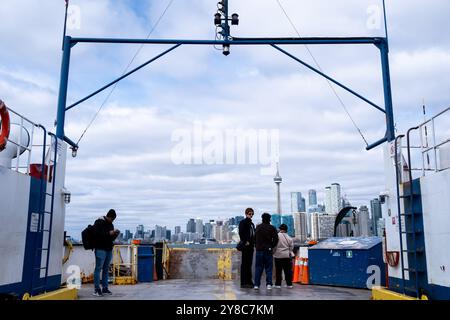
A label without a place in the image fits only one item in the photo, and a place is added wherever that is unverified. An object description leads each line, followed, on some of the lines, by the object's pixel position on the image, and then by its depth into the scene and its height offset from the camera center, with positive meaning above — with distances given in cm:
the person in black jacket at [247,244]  1105 -19
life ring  717 +188
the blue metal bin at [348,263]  1170 -74
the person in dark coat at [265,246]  1054 -23
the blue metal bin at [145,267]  1362 -97
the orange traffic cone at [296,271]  1358 -109
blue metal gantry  1041 +487
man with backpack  990 -13
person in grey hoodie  1163 -53
